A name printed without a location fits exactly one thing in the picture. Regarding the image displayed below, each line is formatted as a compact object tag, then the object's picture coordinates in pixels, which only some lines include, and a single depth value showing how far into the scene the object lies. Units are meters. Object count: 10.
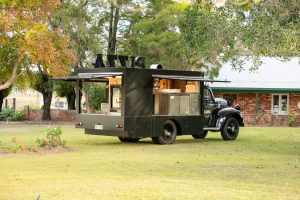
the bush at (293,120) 37.50
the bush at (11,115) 40.91
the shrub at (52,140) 18.00
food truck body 19.62
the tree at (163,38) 36.75
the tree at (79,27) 36.19
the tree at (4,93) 43.94
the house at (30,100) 59.10
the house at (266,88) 40.62
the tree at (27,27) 19.73
